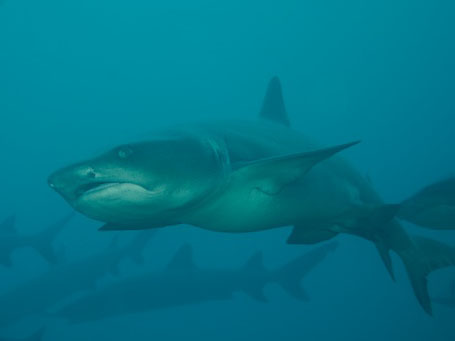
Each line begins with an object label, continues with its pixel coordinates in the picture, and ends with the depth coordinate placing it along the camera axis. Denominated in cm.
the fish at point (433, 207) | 411
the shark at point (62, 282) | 1286
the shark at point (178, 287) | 1125
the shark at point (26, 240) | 1396
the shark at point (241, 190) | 231
